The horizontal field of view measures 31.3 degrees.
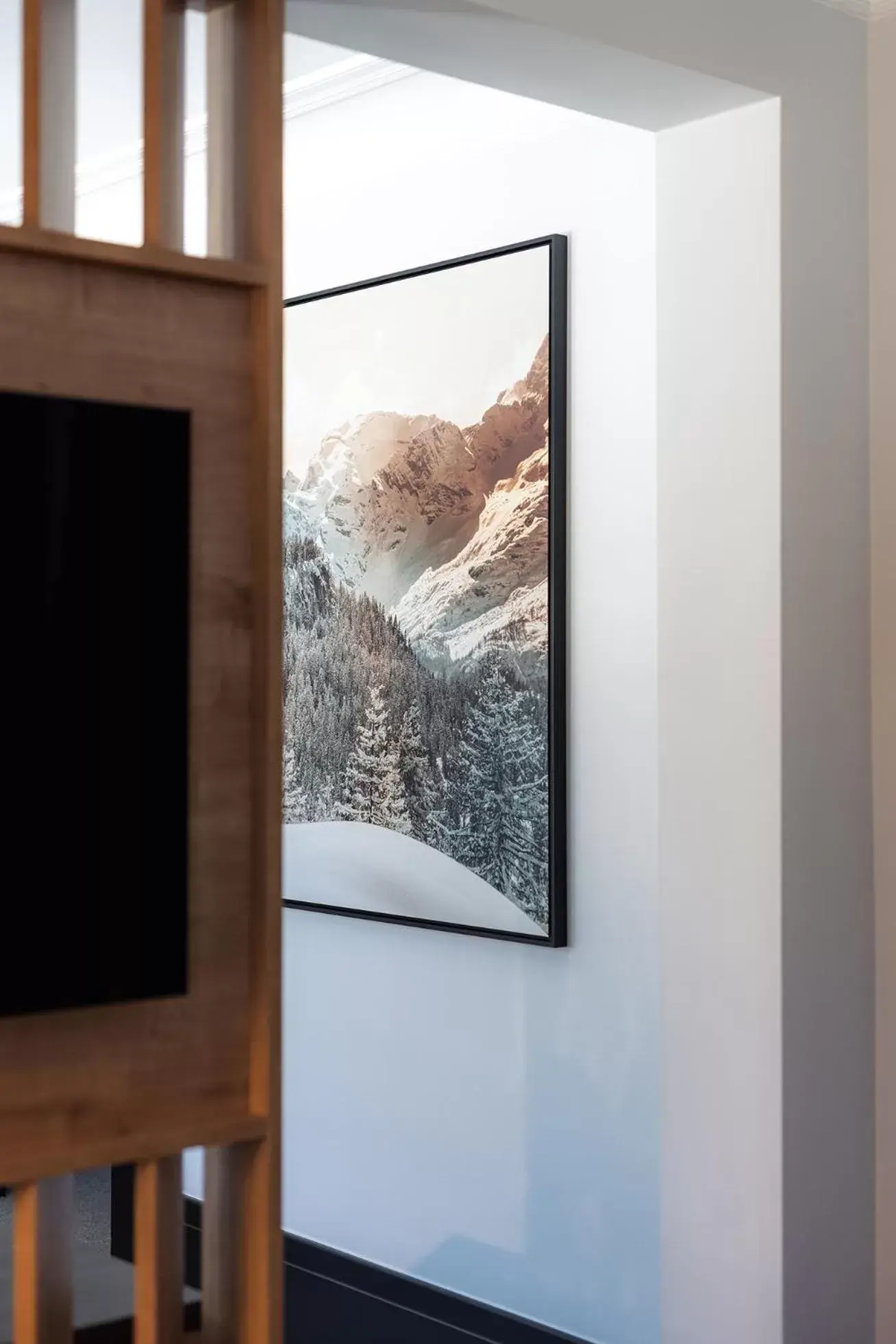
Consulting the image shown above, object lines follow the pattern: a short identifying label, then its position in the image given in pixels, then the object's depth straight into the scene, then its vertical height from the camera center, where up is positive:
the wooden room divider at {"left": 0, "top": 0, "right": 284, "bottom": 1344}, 2.01 +0.00
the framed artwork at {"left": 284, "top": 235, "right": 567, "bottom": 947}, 3.31 +0.26
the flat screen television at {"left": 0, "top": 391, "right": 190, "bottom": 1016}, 1.93 +0.01
